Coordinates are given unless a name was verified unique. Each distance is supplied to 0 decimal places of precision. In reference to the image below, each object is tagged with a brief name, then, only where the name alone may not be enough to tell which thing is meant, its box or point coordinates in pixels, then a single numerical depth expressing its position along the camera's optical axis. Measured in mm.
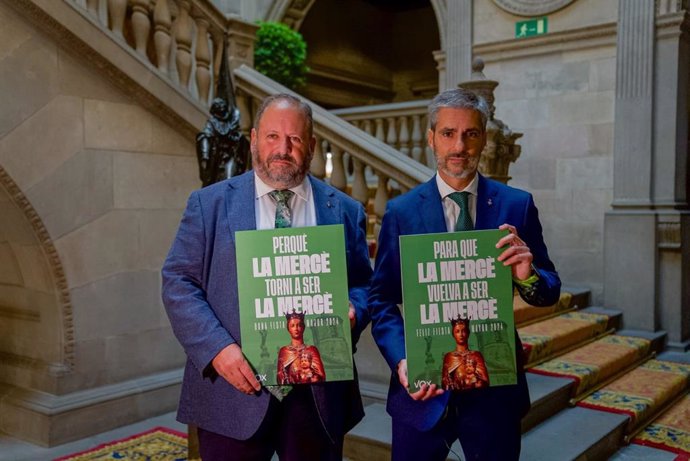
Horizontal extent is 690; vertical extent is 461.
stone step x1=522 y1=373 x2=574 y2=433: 3799
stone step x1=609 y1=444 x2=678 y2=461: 3811
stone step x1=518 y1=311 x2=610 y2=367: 4662
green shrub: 7703
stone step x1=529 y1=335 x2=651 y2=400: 4453
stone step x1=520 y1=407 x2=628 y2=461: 3443
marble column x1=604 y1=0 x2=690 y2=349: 5941
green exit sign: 6555
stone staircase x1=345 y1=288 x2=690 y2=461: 3549
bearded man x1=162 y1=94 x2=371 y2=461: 1659
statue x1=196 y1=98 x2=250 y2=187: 3527
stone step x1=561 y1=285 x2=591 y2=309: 6191
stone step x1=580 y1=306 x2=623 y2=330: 5992
